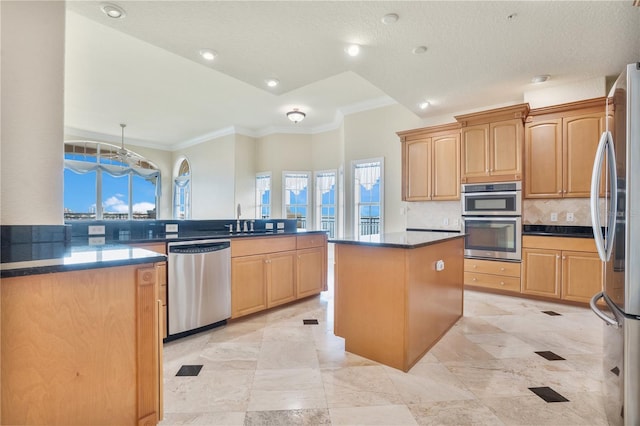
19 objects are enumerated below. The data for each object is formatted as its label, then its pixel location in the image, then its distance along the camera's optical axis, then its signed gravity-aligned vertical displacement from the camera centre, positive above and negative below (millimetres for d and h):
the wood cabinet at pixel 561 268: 3494 -655
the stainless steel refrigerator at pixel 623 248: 1305 -159
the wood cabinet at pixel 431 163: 4480 +796
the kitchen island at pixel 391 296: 2158 -637
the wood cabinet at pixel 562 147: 3602 +834
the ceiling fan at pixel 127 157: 7871 +1559
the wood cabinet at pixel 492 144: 3916 +955
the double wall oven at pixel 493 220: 3930 -79
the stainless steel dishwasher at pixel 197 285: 2600 -646
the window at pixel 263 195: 7258 +482
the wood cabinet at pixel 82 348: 1106 -548
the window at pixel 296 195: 6949 +452
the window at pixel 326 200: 6527 +313
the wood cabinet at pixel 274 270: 3121 -648
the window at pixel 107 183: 7742 +874
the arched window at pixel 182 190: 8625 +715
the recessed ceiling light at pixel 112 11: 2279 +1581
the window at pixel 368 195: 5406 +345
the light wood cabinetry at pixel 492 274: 3947 -819
